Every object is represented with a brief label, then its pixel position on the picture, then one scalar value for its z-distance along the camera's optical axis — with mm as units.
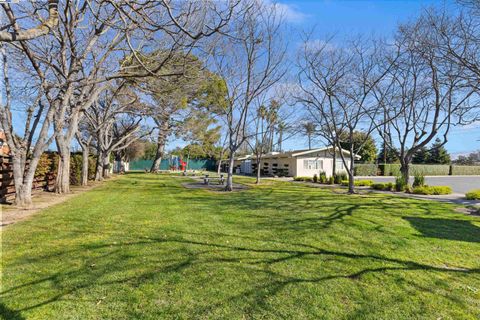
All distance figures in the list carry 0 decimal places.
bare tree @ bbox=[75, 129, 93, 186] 15227
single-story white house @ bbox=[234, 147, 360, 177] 29859
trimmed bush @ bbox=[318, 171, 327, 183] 21842
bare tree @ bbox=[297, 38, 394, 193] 14594
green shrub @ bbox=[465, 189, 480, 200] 12225
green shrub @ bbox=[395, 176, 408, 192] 15459
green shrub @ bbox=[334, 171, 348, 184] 20953
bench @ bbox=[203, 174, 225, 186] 17648
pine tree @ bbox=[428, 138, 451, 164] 45844
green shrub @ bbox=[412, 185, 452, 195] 14297
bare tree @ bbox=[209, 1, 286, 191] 12677
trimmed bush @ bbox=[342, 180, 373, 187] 18766
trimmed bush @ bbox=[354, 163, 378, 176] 32594
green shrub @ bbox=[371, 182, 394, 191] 16519
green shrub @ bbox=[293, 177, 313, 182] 23847
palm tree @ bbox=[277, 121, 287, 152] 22047
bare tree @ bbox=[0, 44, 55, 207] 7746
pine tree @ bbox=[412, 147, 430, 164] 46131
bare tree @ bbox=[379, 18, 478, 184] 10781
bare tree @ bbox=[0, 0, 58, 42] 3565
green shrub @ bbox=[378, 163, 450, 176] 34656
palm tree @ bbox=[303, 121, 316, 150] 21184
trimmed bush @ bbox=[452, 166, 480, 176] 39719
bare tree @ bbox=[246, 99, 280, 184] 18958
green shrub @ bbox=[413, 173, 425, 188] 15864
